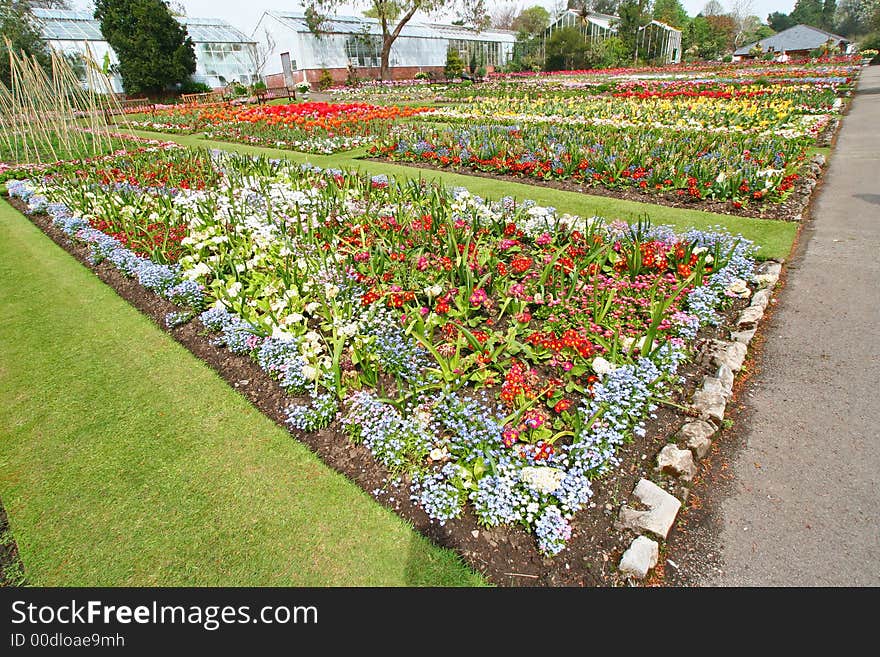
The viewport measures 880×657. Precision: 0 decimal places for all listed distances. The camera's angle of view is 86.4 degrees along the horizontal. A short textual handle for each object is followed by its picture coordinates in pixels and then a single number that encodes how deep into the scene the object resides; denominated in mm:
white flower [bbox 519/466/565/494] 2527
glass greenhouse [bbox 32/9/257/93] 31062
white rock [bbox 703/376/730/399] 3271
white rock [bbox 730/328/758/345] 3884
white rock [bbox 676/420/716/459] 2855
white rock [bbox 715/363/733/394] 3348
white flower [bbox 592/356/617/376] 3311
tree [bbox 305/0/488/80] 33875
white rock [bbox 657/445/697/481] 2717
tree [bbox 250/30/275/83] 37844
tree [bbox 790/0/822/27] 98875
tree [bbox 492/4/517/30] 91500
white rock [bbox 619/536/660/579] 2229
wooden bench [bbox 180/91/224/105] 28666
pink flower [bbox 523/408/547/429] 2895
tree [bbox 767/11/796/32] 104062
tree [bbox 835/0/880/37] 79375
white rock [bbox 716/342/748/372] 3555
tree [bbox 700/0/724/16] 98438
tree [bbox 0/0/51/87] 24125
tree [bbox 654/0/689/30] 65062
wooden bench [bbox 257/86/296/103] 28078
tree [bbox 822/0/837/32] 98231
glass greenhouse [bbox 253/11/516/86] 37031
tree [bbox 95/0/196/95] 29812
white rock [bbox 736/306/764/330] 4087
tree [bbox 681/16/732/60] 57516
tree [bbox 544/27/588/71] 43750
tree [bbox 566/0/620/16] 80281
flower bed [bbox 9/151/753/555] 2809
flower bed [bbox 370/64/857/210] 7531
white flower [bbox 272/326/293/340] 3750
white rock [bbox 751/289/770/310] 4371
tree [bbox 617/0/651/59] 47250
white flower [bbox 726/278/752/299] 4523
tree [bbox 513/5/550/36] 65438
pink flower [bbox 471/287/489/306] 4086
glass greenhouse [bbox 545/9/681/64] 46562
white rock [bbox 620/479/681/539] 2396
